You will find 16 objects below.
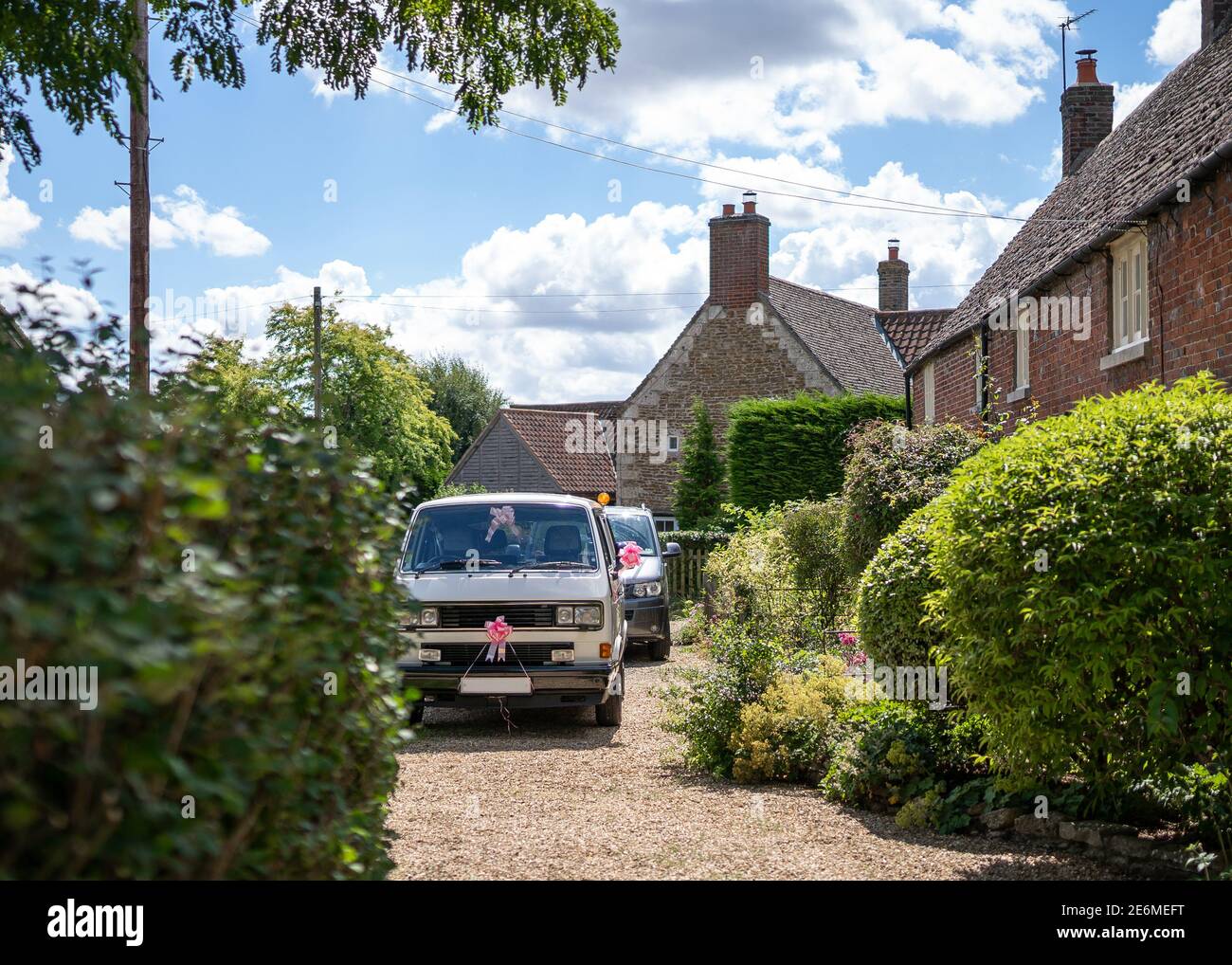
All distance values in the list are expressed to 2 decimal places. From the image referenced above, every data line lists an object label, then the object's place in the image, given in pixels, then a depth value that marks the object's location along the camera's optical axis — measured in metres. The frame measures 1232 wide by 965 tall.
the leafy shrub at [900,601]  7.31
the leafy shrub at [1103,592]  5.28
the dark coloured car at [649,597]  15.66
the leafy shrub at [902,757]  7.15
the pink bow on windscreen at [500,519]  10.46
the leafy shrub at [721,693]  8.38
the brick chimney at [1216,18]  14.53
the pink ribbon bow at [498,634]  9.38
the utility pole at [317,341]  30.20
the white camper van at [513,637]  9.48
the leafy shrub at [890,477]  12.70
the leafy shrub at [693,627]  16.26
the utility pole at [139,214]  12.99
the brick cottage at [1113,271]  10.21
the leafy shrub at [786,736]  7.97
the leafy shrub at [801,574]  14.88
